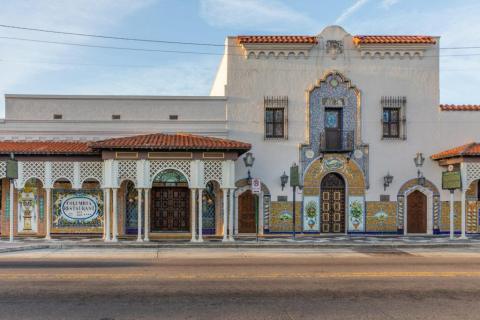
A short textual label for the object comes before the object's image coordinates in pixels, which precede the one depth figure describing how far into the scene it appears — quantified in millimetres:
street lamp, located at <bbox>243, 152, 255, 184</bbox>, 22245
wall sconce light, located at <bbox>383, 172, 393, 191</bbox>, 22531
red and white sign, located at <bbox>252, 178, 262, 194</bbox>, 19156
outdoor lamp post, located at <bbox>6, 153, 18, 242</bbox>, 19359
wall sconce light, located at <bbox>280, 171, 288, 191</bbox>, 22250
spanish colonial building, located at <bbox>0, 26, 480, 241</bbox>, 21656
